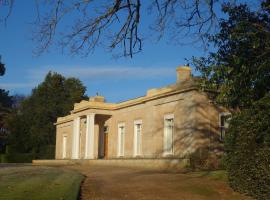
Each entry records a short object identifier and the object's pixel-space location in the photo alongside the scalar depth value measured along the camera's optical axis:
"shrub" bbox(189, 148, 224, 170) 25.88
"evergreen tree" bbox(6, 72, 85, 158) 59.59
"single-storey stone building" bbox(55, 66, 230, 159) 27.31
